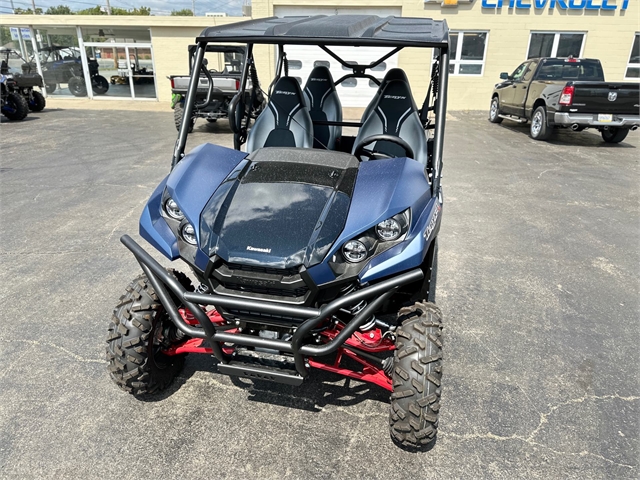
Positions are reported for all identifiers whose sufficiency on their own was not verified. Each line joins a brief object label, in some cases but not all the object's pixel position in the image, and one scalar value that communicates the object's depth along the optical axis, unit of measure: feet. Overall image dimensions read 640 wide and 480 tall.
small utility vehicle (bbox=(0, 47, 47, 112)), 39.55
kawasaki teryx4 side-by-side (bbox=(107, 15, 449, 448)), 6.68
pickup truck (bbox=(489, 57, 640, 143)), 29.27
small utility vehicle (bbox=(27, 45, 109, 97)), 52.44
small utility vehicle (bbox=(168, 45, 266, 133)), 32.68
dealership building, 45.03
